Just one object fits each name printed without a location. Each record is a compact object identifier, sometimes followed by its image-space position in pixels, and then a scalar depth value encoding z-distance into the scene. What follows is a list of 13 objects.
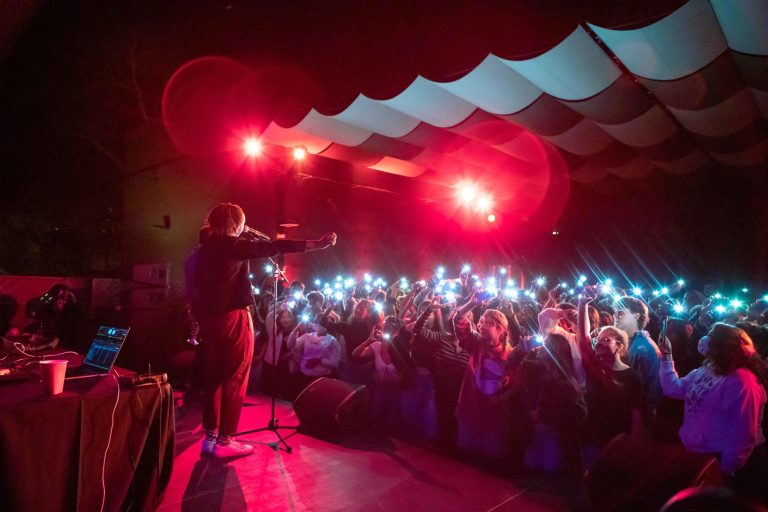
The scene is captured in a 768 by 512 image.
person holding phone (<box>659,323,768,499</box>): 2.50
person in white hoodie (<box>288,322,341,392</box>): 4.90
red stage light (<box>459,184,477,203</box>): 8.38
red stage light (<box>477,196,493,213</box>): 9.12
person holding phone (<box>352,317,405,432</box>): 4.23
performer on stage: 3.15
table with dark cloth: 1.71
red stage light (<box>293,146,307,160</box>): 6.07
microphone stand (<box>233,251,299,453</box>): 3.44
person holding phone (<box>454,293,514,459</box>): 3.42
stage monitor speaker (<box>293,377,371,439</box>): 3.75
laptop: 2.33
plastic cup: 1.87
